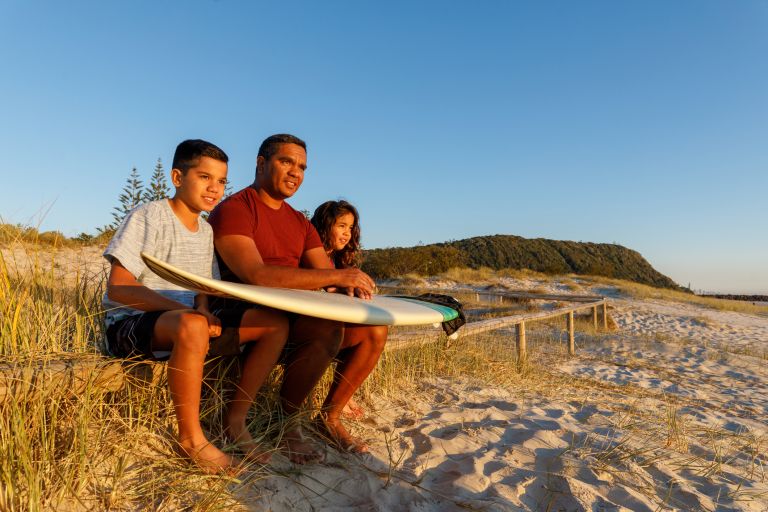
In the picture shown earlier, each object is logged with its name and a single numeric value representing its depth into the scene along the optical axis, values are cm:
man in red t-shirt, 219
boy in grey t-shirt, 175
